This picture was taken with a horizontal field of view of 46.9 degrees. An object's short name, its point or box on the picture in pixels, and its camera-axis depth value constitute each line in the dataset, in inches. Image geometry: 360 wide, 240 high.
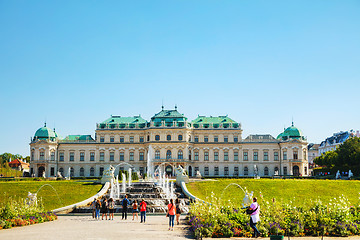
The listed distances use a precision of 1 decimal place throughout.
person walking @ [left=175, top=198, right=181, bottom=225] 940.0
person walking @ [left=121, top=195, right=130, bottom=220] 1045.9
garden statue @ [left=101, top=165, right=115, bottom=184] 1765.7
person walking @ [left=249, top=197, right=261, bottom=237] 709.3
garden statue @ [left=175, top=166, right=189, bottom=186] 1766.7
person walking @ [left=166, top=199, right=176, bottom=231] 837.8
